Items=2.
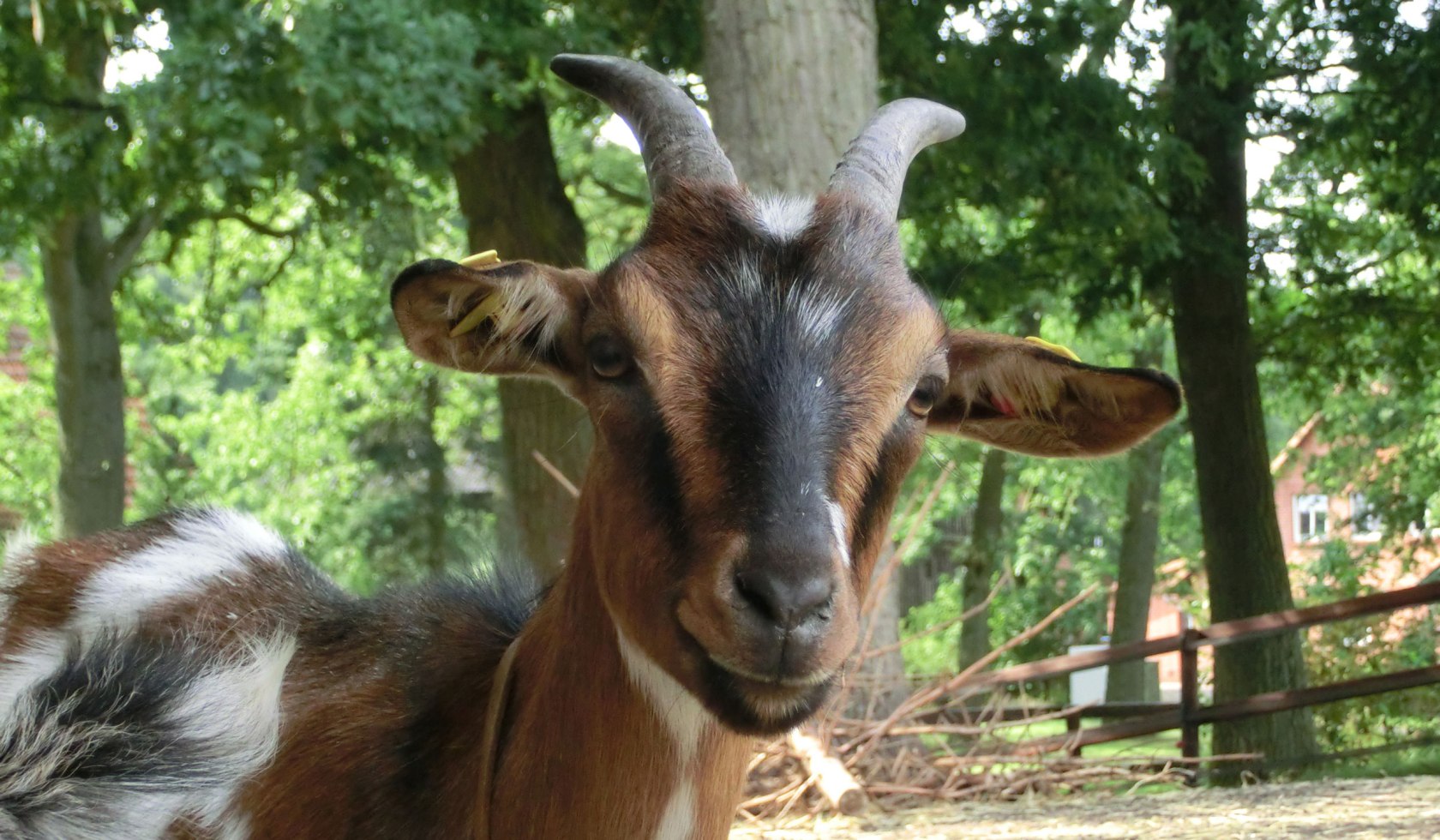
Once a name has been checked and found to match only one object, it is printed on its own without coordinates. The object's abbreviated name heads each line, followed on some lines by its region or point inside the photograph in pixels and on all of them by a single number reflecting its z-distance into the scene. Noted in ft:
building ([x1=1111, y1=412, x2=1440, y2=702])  62.85
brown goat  8.31
